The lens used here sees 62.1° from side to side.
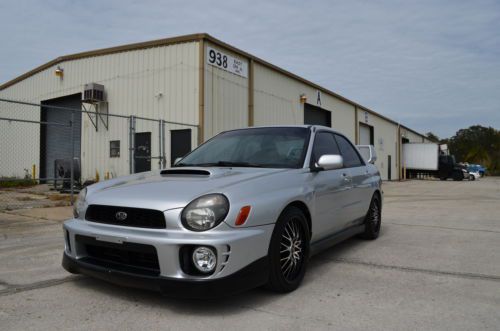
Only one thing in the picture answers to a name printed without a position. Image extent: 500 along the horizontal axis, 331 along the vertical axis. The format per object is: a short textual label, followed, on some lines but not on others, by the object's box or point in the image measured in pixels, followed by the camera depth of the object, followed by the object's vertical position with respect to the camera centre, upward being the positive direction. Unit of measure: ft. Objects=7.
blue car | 165.07 -1.43
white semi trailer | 120.37 +0.64
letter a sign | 67.97 +10.96
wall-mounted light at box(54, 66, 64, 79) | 55.77 +12.28
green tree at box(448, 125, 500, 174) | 221.25 +10.89
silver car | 9.26 -1.45
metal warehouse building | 42.22 +7.63
